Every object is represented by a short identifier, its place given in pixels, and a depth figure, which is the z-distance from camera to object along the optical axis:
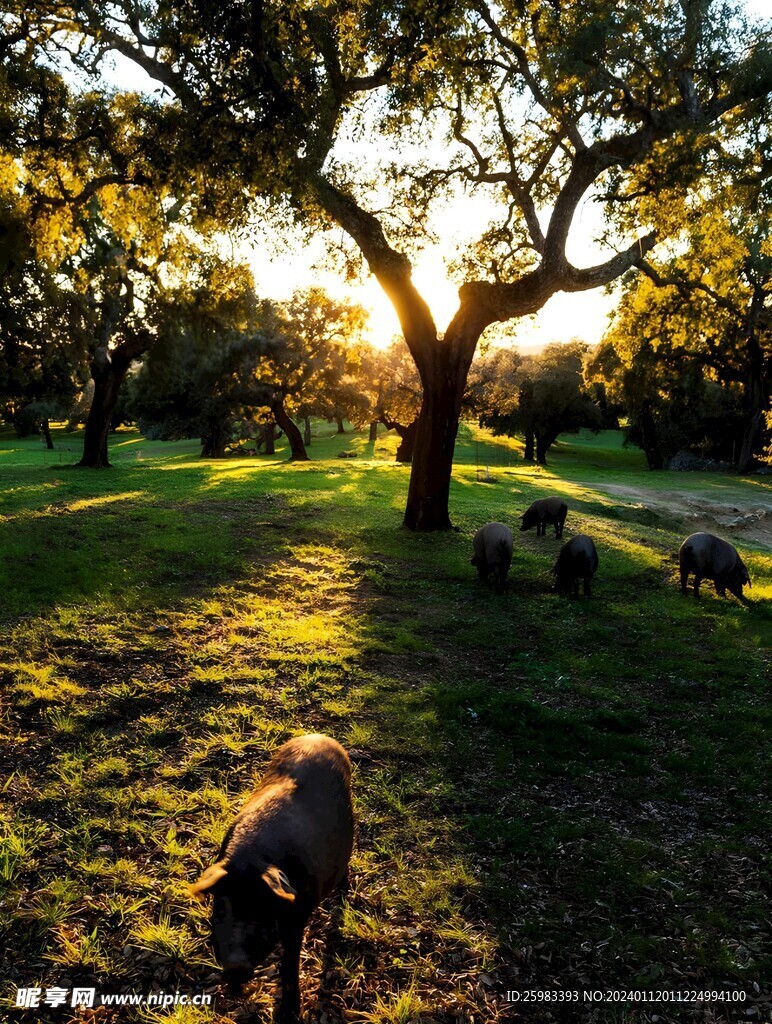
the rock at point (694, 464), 57.91
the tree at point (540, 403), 50.64
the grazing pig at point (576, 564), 13.48
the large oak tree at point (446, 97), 10.88
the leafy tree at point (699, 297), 15.85
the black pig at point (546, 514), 19.38
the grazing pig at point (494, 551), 13.73
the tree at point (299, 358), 40.40
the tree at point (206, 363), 20.55
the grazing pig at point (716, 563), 13.62
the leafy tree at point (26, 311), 13.59
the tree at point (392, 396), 43.47
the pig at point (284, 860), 3.43
